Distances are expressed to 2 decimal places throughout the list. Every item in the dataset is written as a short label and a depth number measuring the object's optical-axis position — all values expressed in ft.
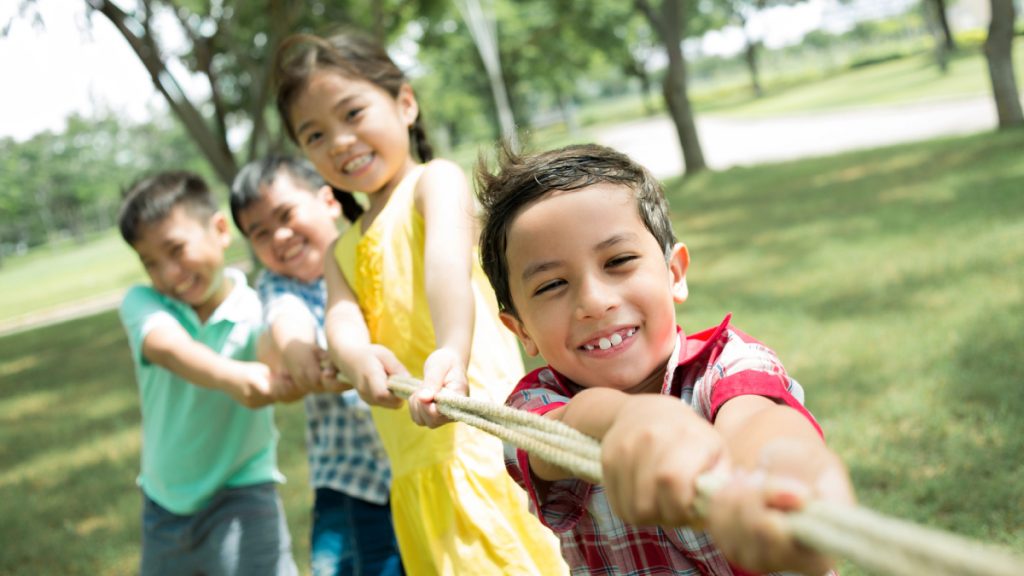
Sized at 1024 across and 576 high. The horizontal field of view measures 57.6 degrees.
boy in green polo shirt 8.88
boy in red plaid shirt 4.14
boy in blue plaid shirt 8.57
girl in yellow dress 6.37
